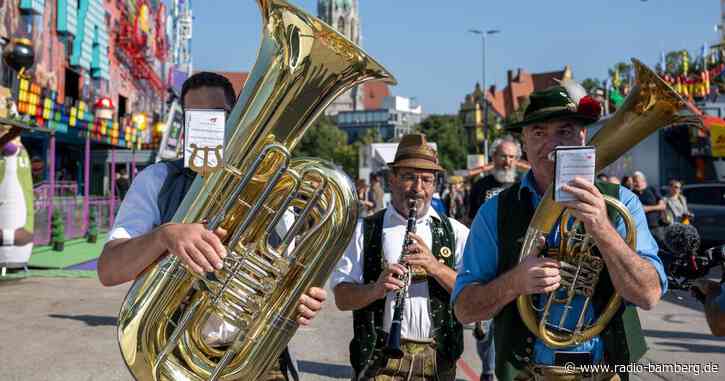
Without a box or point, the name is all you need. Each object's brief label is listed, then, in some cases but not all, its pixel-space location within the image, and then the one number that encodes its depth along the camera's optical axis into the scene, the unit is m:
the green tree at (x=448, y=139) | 82.75
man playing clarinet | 3.15
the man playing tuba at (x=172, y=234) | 2.04
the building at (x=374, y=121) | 143.25
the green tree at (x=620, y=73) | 42.54
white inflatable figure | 10.15
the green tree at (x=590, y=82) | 68.06
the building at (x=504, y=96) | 97.69
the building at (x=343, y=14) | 127.88
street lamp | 44.16
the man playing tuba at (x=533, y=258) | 2.32
